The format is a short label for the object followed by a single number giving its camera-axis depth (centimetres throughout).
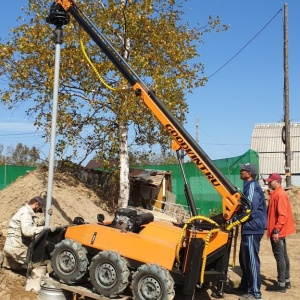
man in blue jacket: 575
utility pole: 1609
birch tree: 1073
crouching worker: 623
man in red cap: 640
